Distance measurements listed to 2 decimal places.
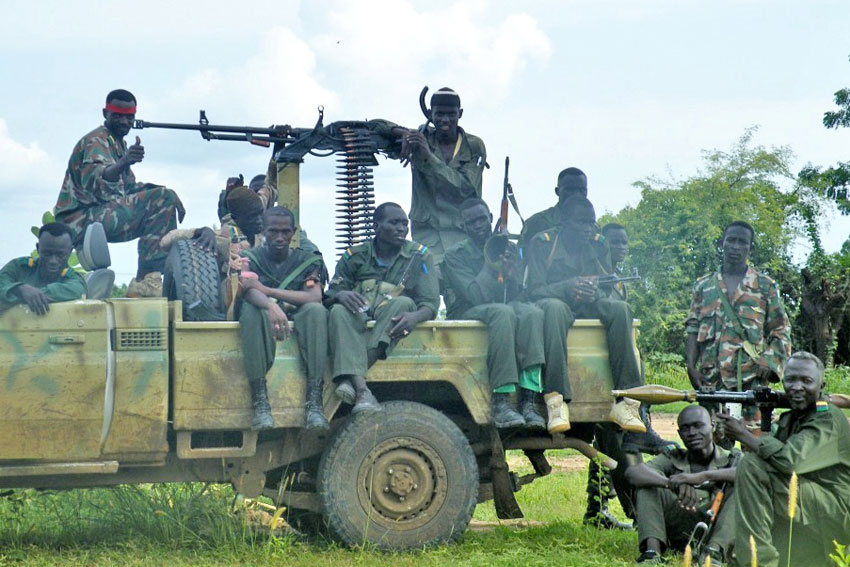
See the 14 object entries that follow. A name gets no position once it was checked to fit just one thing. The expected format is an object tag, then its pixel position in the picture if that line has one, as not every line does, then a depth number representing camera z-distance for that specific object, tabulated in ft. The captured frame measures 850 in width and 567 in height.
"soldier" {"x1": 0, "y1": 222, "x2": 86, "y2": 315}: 41.27
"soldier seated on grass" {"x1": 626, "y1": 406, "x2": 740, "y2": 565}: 41.60
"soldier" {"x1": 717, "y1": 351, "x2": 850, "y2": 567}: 36.63
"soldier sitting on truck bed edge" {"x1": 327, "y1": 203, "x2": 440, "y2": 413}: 42.14
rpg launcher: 36.60
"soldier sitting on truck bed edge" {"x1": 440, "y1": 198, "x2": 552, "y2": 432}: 43.60
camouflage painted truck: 40.01
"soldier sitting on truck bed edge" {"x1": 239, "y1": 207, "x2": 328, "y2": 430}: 41.47
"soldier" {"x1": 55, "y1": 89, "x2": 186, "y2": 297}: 49.80
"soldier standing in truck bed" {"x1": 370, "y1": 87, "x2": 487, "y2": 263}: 54.29
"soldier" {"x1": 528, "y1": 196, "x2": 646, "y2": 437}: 45.09
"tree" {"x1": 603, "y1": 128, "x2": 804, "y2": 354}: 133.69
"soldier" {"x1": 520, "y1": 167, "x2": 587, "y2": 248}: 51.39
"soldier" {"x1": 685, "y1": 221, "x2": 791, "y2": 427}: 48.91
